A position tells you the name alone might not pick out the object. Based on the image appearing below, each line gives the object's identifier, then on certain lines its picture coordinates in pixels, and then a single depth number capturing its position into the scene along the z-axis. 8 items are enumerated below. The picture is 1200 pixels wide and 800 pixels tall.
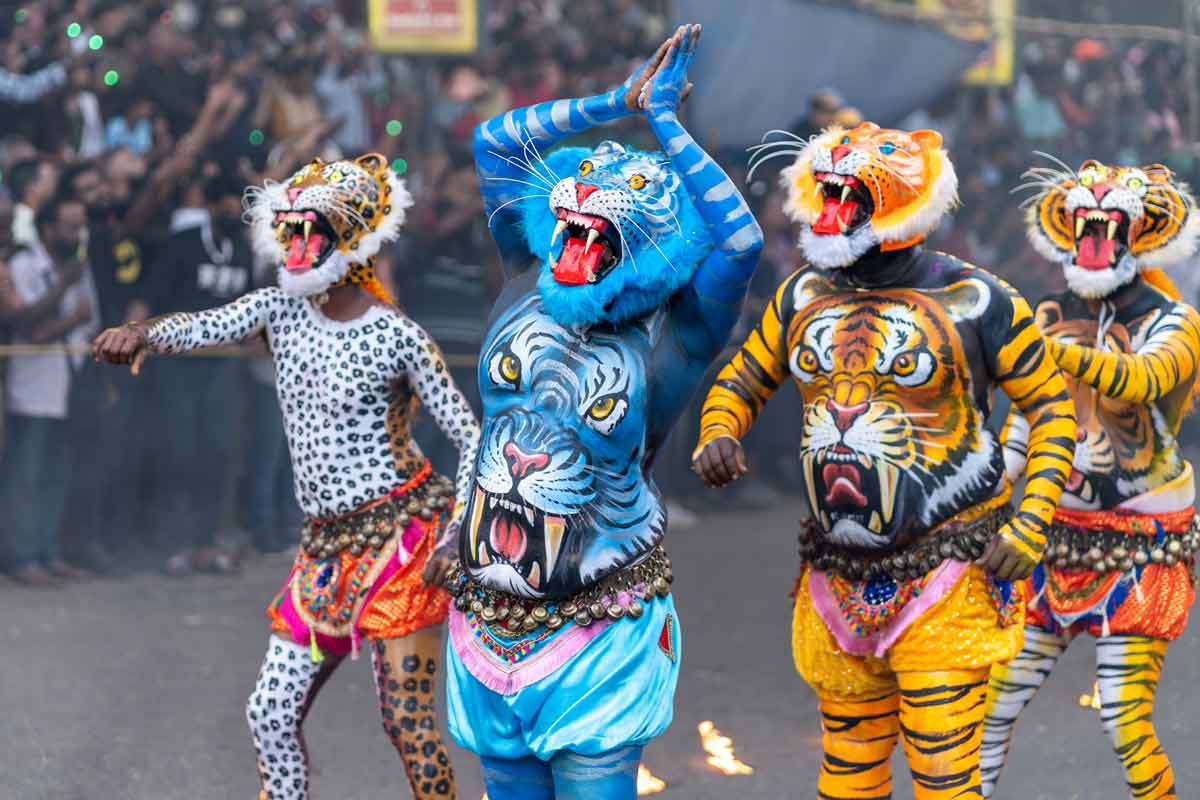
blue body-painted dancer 8.02
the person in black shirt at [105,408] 18.28
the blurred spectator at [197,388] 18.78
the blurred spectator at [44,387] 18.03
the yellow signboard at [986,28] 25.27
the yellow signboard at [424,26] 20.11
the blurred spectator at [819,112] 23.16
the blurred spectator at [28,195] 17.78
